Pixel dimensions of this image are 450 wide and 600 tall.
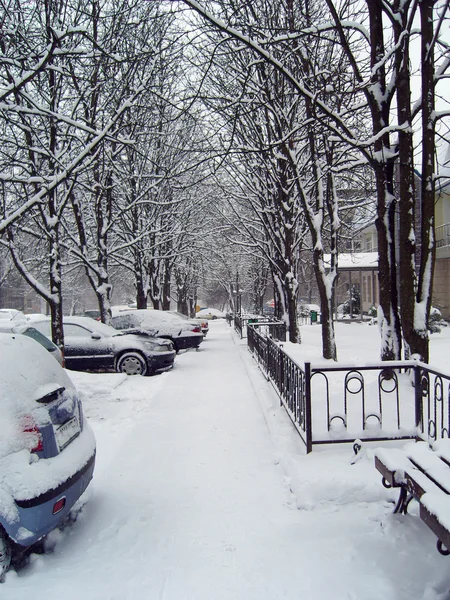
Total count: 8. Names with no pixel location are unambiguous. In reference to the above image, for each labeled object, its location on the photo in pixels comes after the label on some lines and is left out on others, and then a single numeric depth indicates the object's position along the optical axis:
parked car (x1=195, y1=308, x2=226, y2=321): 53.84
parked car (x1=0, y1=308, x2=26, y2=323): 34.56
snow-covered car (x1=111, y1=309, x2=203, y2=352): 17.20
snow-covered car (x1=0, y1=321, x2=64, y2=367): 10.14
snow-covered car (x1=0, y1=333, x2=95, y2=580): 3.38
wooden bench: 3.08
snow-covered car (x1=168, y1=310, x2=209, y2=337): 19.75
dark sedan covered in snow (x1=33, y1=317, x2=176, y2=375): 12.81
